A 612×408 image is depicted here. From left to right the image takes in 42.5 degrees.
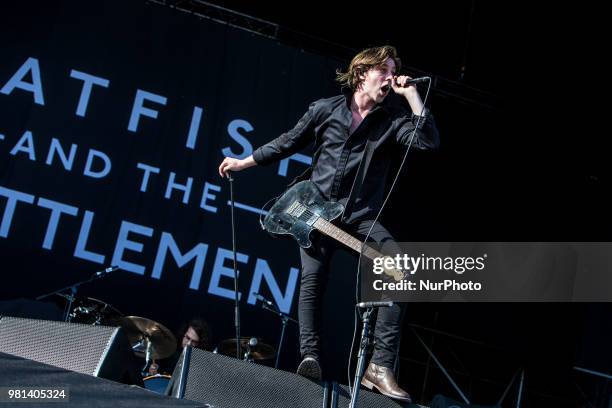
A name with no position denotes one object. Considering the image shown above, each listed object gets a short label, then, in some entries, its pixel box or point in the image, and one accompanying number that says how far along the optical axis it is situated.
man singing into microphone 3.72
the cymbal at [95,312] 6.20
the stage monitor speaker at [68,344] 3.05
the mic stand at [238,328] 3.77
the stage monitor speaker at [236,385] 3.19
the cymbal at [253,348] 6.39
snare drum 5.05
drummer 6.39
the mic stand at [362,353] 3.13
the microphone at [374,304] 3.26
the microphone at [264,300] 6.55
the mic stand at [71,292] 6.20
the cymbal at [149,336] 6.20
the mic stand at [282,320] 6.57
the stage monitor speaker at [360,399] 3.36
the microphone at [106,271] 6.36
